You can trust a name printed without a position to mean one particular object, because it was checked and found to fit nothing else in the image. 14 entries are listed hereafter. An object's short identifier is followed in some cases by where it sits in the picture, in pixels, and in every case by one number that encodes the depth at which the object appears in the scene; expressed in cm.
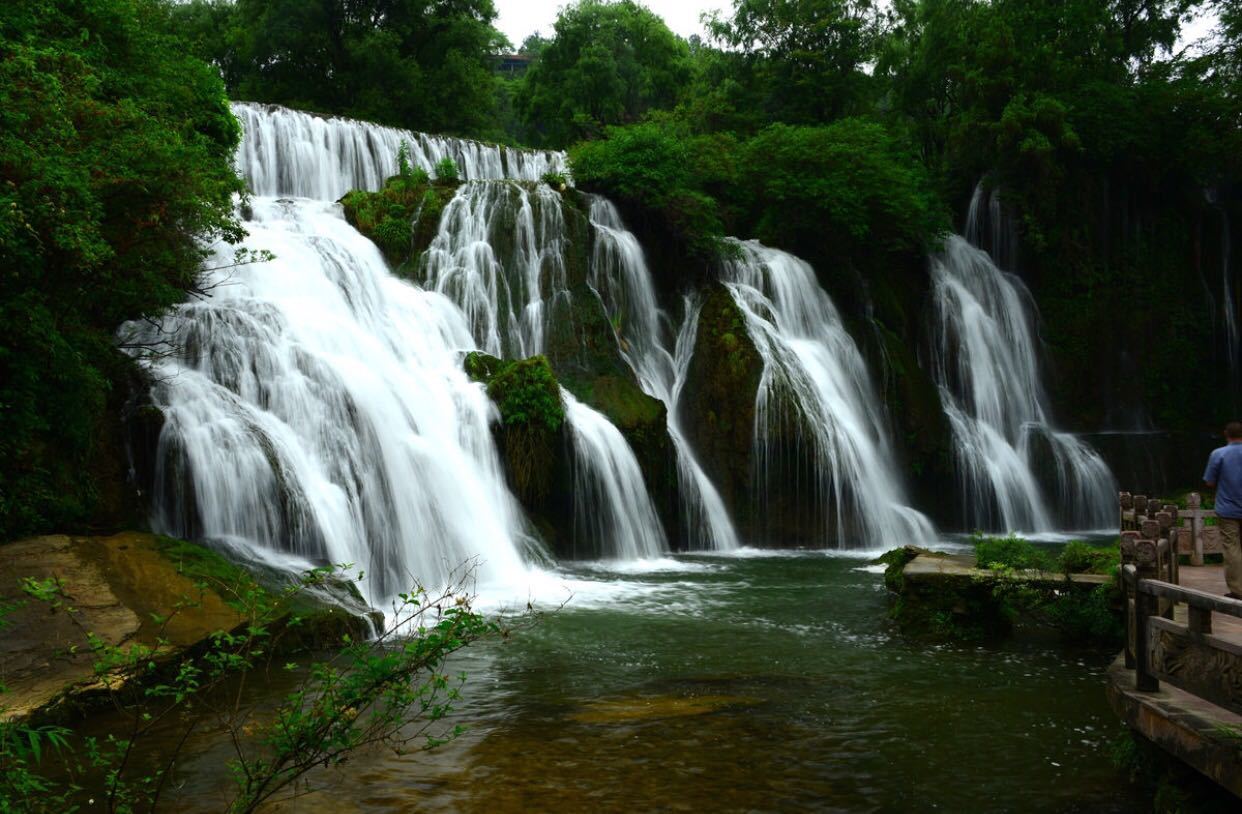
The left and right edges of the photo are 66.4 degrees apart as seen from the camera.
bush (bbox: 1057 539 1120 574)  982
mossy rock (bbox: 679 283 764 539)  1870
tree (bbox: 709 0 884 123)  3231
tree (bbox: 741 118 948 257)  2427
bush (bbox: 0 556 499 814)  381
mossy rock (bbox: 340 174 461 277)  1927
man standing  728
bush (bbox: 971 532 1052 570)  991
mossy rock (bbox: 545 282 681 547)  1722
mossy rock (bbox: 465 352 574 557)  1530
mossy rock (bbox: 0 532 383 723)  675
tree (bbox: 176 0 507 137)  3466
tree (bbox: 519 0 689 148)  3984
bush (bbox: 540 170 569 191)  2186
